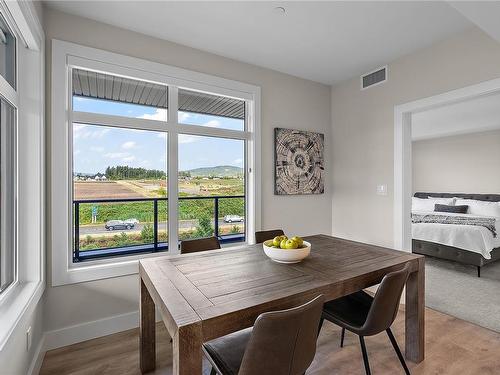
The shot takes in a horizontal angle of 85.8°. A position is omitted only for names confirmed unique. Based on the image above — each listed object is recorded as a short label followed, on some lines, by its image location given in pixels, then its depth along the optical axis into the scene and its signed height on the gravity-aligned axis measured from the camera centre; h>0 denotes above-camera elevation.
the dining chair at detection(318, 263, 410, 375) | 1.49 -0.81
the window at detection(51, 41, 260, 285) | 2.25 +0.26
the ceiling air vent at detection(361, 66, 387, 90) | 3.14 +1.31
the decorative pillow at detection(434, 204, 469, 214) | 5.68 -0.49
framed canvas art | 3.31 +0.31
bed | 3.73 -0.84
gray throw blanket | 4.06 -0.57
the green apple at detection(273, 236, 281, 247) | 1.85 -0.38
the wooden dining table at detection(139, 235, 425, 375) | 1.11 -0.52
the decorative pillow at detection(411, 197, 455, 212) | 6.20 -0.40
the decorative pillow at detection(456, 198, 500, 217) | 5.26 -0.44
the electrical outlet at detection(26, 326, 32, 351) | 1.71 -0.98
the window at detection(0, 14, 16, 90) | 1.66 +0.87
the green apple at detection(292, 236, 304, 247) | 1.80 -0.37
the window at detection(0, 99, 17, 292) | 1.70 -0.05
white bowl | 1.72 -0.44
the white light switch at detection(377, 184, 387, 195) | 3.15 -0.04
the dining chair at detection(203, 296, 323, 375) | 1.03 -0.64
